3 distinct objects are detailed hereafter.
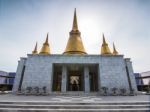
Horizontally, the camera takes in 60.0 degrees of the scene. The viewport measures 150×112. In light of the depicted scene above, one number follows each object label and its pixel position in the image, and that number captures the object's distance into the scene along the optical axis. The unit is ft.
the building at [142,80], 96.36
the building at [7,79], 98.15
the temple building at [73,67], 49.55
